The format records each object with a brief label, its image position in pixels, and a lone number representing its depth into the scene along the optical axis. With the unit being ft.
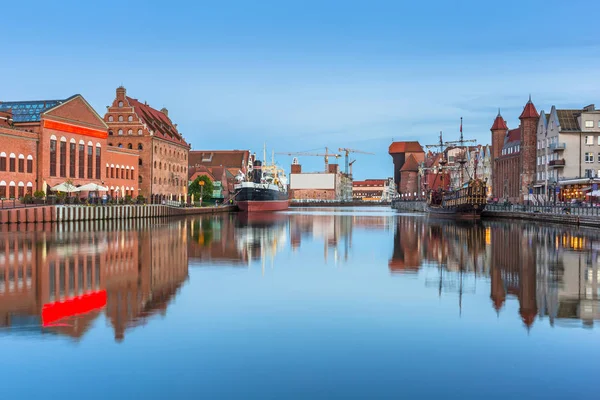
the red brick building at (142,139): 290.76
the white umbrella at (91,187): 206.75
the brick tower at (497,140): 382.42
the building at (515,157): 303.27
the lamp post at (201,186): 356.38
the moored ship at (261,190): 353.84
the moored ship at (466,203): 263.08
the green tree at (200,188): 369.48
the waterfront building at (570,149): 259.39
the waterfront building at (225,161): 474.90
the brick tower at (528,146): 301.63
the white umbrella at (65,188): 198.18
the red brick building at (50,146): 192.65
